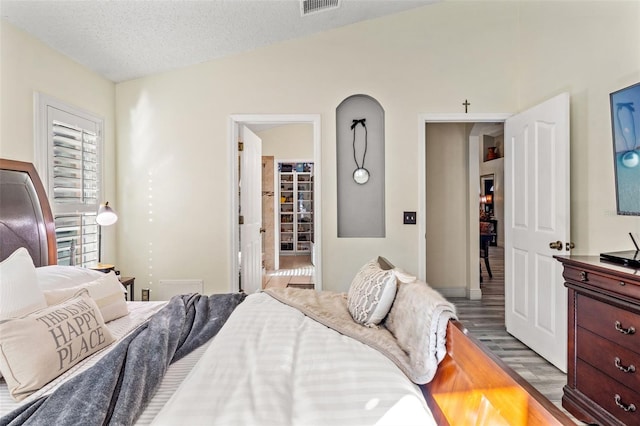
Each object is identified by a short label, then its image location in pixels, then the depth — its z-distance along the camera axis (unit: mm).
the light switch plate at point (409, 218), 3365
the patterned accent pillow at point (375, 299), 1746
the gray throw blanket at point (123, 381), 979
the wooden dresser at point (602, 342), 1613
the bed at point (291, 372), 951
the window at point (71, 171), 2533
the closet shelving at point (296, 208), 8109
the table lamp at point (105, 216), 2831
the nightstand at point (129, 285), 2997
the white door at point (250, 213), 3613
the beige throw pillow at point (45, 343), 1230
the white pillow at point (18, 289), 1438
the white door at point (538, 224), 2543
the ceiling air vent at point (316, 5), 2822
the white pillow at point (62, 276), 1811
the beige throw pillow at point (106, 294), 1726
